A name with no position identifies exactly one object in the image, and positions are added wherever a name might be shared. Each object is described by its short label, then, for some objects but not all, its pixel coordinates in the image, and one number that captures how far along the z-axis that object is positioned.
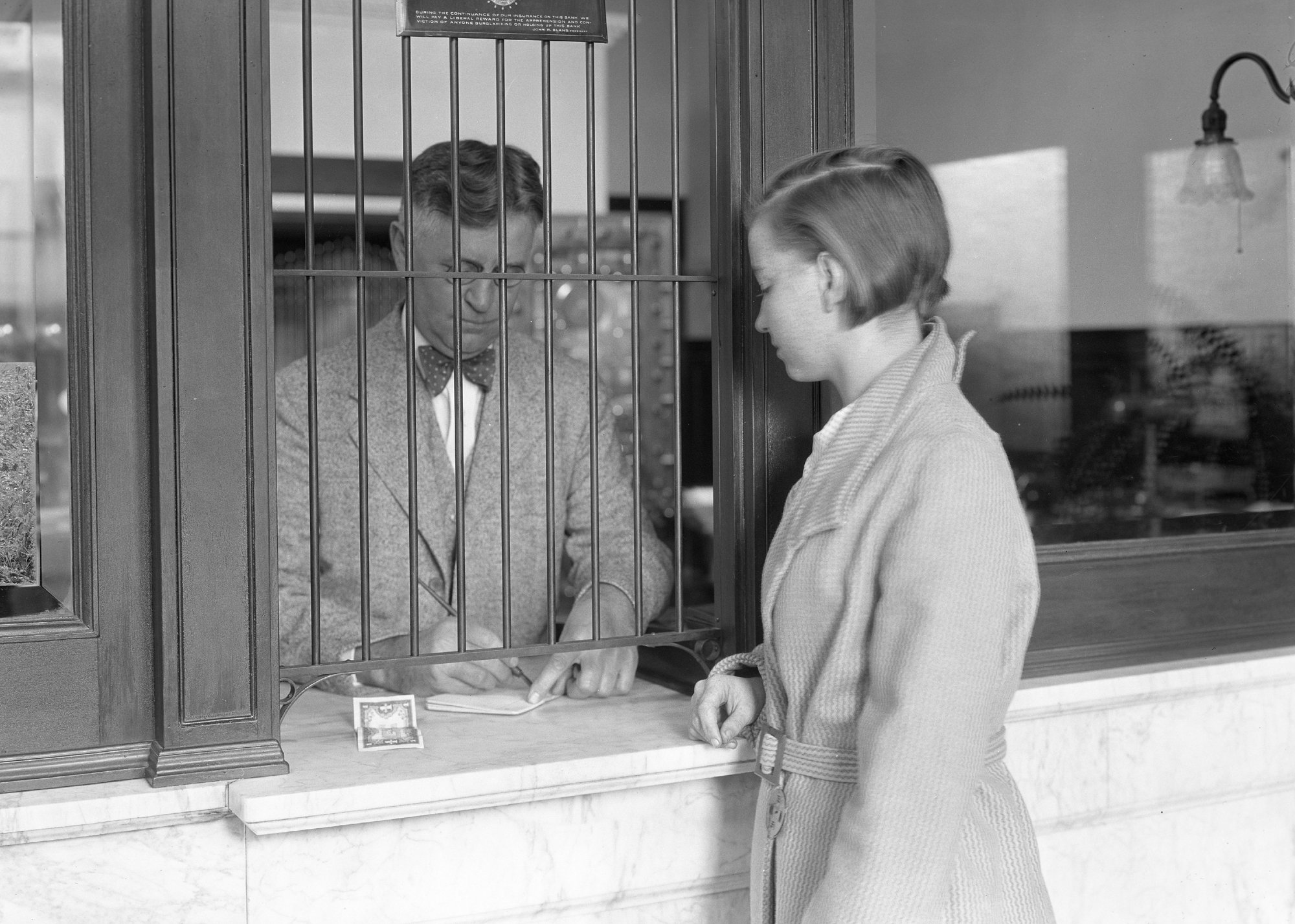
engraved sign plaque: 1.72
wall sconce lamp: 2.56
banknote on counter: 1.68
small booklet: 1.89
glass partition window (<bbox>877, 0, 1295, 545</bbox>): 2.38
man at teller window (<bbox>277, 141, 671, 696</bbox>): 2.02
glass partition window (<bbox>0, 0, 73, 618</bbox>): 1.51
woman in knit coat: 1.28
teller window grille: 1.74
